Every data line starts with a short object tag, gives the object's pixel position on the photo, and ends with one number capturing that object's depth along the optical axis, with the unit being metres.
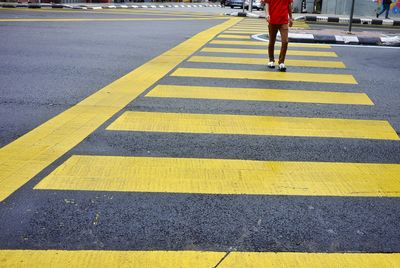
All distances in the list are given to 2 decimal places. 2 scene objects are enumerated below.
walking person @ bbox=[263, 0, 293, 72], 7.43
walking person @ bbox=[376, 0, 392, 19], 23.23
